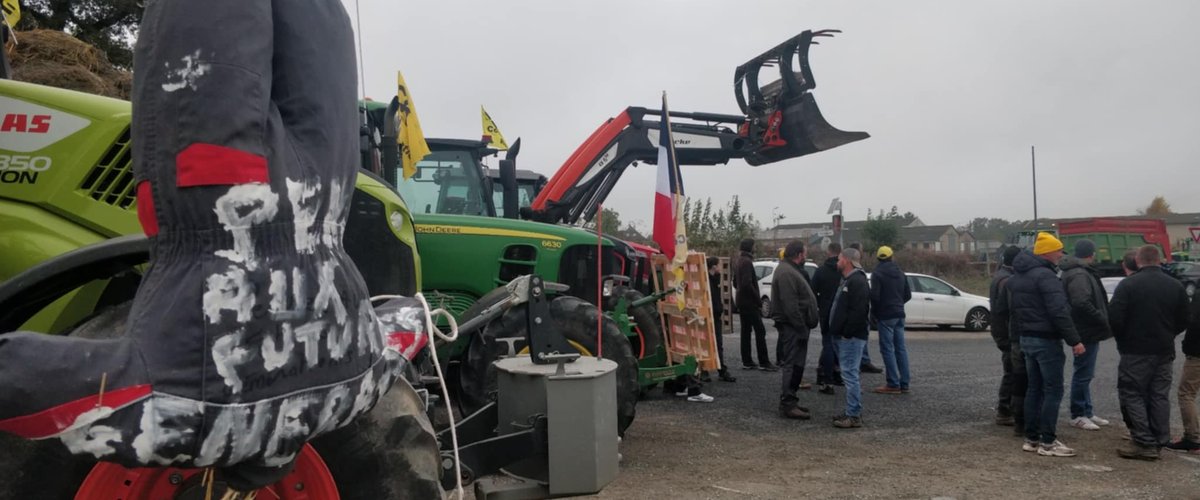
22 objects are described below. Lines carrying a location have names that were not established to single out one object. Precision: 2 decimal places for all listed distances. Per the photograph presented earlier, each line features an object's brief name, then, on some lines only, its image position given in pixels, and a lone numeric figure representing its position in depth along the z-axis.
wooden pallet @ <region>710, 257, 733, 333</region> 11.58
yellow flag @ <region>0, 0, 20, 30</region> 4.50
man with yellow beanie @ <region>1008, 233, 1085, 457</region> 6.90
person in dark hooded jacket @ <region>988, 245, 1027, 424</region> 7.79
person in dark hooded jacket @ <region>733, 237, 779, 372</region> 11.42
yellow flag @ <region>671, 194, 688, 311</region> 7.85
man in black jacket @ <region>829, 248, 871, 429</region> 8.10
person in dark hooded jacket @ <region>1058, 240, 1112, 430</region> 7.45
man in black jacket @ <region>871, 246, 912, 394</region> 10.12
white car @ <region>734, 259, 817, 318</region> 22.61
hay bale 5.82
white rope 2.25
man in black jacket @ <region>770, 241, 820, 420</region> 8.58
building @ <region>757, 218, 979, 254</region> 81.06
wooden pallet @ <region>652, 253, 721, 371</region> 8.52
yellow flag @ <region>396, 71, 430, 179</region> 5.49
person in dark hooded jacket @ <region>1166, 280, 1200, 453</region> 7.19
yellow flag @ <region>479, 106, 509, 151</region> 11.69
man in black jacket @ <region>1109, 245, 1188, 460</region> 7.00
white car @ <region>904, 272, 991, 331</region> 18.92
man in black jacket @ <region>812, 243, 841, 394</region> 10.23
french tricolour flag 7.69
